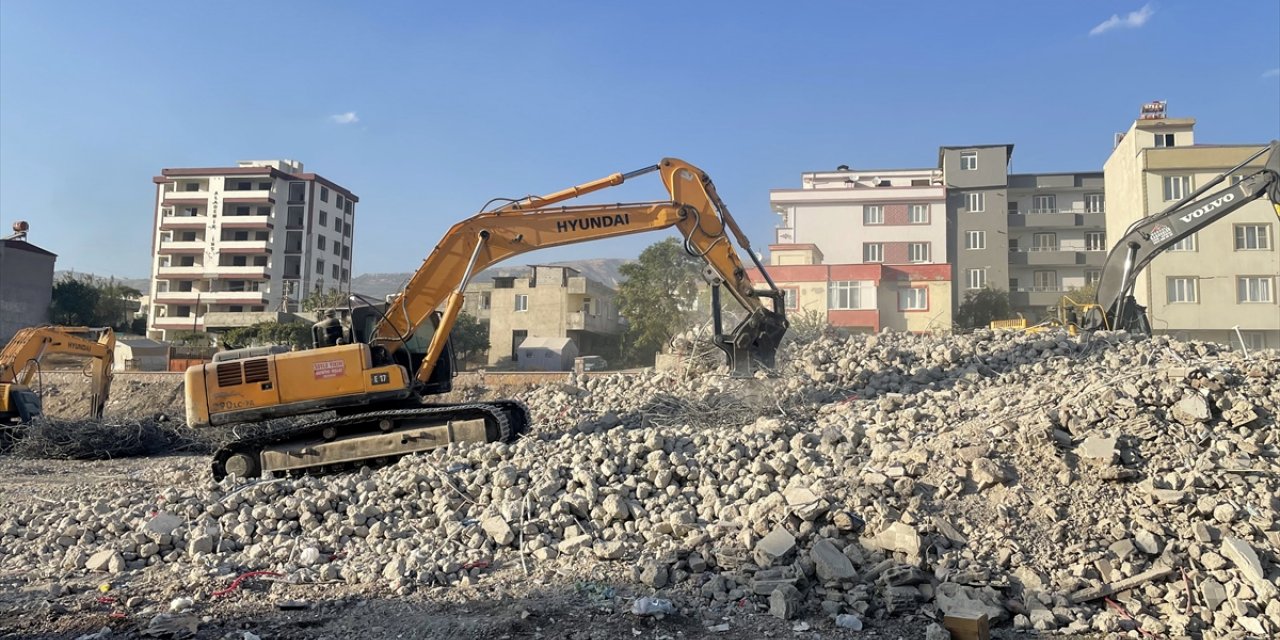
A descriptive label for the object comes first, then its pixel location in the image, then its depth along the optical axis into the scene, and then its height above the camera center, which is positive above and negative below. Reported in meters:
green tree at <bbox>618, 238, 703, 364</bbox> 36.59 +3.48
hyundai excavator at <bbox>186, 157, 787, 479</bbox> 9.78 +0.16
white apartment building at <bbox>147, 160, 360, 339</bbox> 55.25 +7.99
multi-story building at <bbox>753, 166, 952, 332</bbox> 37.41 +6.07
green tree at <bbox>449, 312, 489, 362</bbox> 41.44 +1.56
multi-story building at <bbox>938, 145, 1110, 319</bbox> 46.81 +8.19
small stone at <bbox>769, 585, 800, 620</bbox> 5.42 -1.40
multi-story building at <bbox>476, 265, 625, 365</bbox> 45.12 +3.25
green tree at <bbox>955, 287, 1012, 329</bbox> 44.66 +3.62
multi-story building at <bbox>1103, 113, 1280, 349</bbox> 34.38 +4.64
